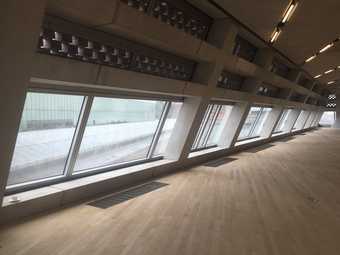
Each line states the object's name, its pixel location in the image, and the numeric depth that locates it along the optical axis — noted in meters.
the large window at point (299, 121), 26.82
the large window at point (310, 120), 29.92
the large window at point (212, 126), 11.08
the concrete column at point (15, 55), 3.20
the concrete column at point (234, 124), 11.83
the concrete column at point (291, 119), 22.56
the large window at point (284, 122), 21.96
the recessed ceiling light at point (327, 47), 11.39
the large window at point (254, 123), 15.80
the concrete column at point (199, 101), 7.82
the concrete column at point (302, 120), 27.12
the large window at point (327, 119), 37.64
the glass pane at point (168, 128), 8.43
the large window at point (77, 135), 4.90
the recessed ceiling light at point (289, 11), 7.24
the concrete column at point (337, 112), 34.15
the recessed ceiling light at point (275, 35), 9.05
